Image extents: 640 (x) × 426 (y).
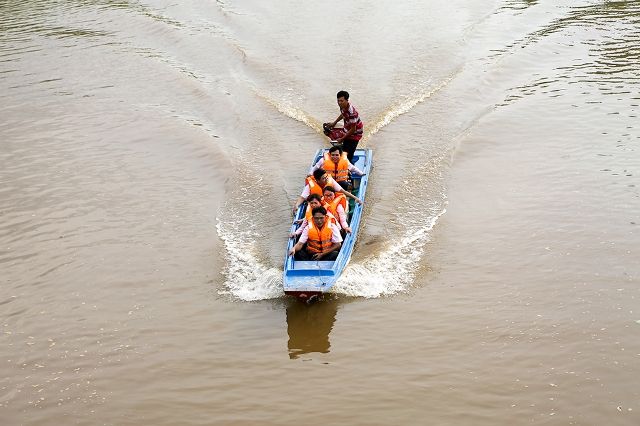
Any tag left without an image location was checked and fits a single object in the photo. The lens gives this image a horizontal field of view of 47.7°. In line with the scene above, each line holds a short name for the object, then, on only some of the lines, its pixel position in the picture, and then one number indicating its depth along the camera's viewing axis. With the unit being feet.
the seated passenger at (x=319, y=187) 37.86
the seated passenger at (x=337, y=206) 35.73
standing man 42.32
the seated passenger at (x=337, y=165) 40.04
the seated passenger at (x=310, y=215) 33.99
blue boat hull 31.45
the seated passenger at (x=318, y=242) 33.78
